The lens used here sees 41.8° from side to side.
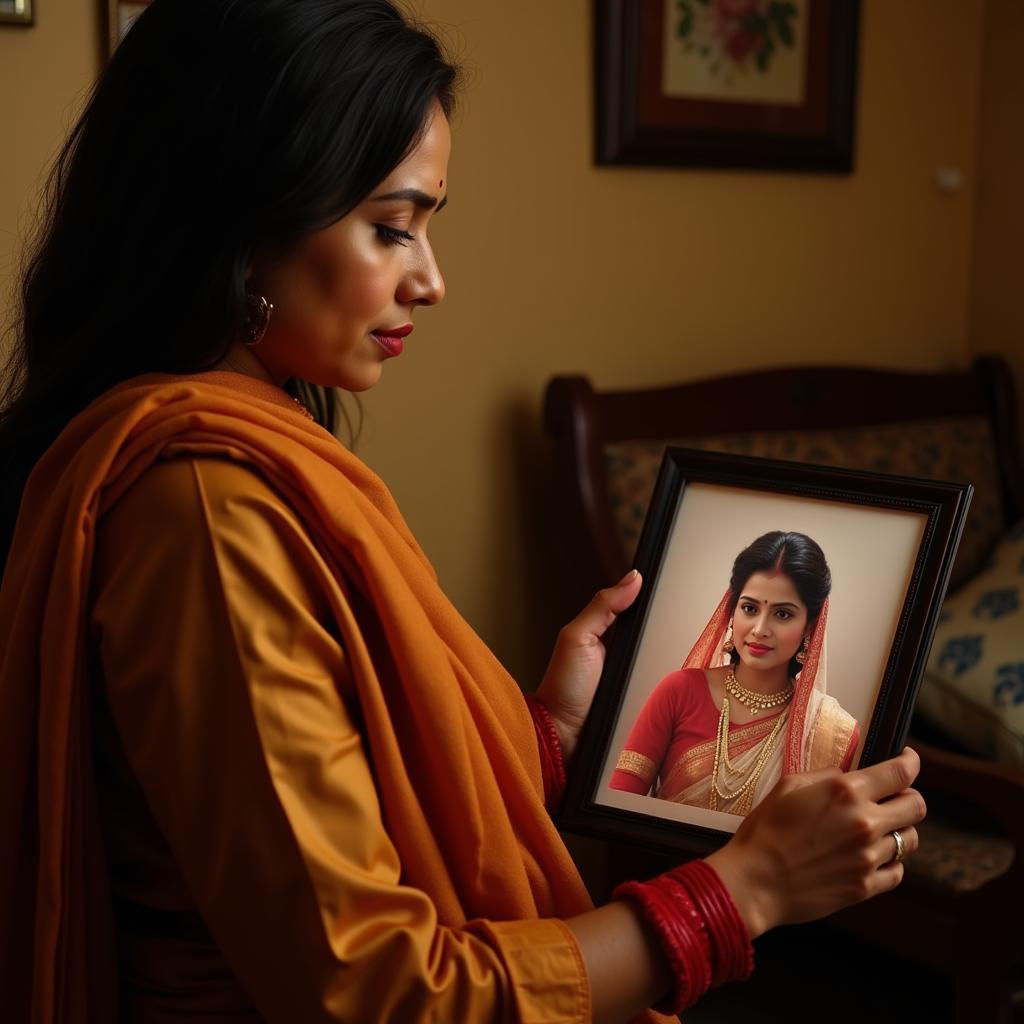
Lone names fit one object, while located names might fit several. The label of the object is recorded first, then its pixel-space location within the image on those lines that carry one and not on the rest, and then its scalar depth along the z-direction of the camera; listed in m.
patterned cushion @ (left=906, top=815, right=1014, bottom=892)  2.17
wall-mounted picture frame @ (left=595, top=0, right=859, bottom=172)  2.65
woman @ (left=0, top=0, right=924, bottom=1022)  0.95
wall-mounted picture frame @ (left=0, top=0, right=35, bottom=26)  2.02
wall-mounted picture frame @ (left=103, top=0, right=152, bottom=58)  2.09
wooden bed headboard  2.51
